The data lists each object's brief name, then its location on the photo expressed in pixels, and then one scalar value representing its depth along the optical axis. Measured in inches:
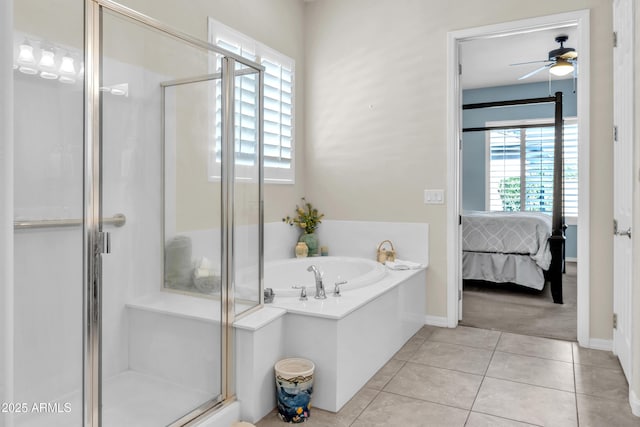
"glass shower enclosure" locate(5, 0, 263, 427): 56.4
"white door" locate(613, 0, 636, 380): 94.0
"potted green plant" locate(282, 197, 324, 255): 155.6
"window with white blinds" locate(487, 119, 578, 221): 264.5
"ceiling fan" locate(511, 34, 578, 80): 188.8
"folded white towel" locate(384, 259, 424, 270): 134.6
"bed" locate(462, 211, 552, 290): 176.1
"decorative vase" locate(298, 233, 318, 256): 155.4
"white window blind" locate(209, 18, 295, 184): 127.7
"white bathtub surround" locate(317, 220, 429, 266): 143.2
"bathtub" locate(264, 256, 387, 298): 134.3
